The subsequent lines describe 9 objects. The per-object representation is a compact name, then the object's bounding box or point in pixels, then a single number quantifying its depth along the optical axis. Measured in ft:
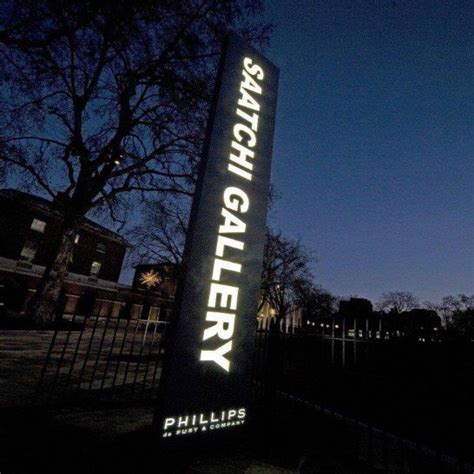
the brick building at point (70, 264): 88.79
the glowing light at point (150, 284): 139.85
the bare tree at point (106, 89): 29.01
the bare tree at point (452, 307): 215.92
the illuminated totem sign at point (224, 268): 11.19
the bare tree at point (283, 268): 108.78
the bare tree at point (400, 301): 264.11
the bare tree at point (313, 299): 133.22
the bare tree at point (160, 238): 72.69
